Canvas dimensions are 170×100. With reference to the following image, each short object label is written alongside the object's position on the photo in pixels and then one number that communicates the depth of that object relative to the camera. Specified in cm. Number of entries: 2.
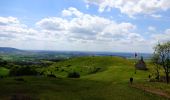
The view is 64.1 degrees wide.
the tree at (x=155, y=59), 4804
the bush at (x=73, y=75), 5835
